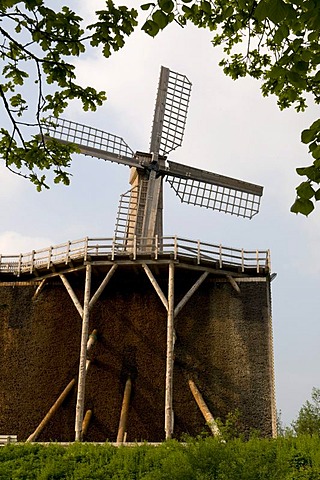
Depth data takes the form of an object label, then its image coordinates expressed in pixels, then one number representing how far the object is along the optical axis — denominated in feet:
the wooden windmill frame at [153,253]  70.03
